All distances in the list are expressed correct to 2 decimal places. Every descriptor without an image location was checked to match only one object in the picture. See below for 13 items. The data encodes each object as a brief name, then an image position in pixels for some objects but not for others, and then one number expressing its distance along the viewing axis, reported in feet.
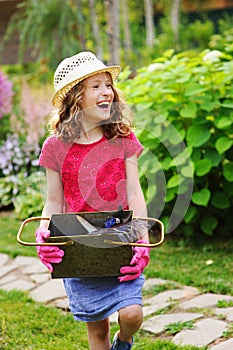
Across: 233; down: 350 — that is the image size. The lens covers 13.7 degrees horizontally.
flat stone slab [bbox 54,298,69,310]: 16.96
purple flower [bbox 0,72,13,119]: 33.53
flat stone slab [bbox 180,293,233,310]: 16.01
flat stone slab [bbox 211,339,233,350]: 13.01
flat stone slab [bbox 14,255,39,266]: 21.45
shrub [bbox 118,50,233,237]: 19.53
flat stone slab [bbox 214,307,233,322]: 14.83
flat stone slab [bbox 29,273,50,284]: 19.50
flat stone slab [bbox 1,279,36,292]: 18.92
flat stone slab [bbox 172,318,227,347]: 13.75
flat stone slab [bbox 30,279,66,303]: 17.82
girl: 11.54
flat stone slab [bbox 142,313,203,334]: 14.76
